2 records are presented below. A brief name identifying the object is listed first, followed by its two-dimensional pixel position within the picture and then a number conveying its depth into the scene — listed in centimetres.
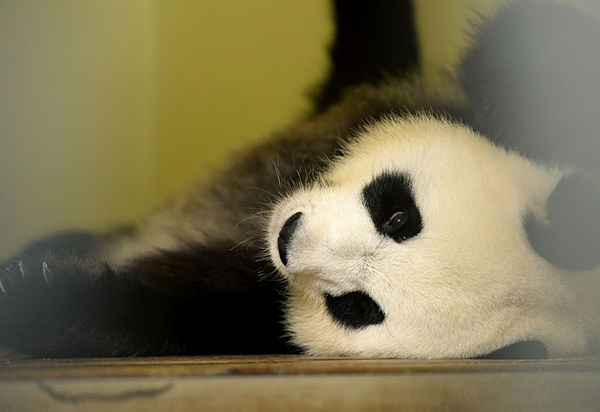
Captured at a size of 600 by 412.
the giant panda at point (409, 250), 231
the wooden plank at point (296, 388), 200
